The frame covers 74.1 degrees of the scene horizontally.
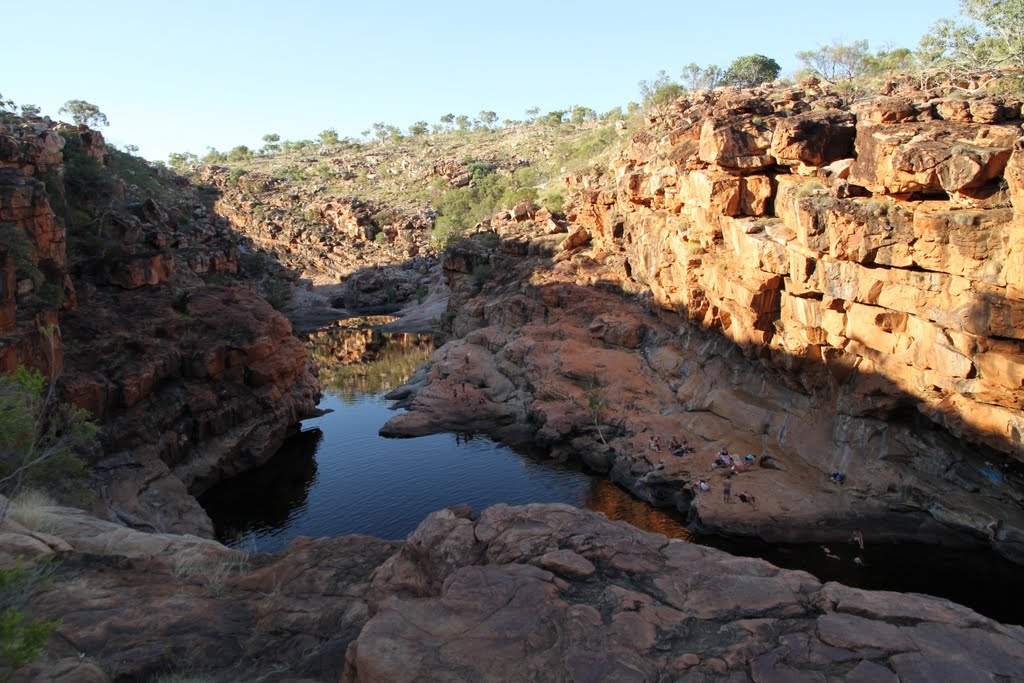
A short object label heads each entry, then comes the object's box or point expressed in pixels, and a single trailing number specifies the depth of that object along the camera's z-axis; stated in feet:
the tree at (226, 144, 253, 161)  433.07
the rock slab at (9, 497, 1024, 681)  25.99
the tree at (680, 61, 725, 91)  235.20
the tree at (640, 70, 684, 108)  205.88
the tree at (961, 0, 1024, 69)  84.38
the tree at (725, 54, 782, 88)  240.73
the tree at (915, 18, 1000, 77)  93.09
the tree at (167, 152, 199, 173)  376.33
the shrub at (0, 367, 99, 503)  37.78
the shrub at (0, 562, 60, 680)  22.16
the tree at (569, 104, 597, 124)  384.19
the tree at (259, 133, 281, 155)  457.27
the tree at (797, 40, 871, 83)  176.76
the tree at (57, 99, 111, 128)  229.66
